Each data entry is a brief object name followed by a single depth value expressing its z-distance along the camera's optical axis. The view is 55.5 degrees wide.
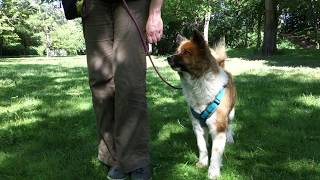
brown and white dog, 2.59
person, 2.18
